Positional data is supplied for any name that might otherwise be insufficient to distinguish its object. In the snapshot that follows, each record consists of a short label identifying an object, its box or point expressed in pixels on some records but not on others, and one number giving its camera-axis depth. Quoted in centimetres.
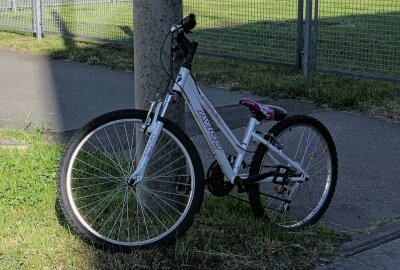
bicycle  393
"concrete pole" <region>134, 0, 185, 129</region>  428
